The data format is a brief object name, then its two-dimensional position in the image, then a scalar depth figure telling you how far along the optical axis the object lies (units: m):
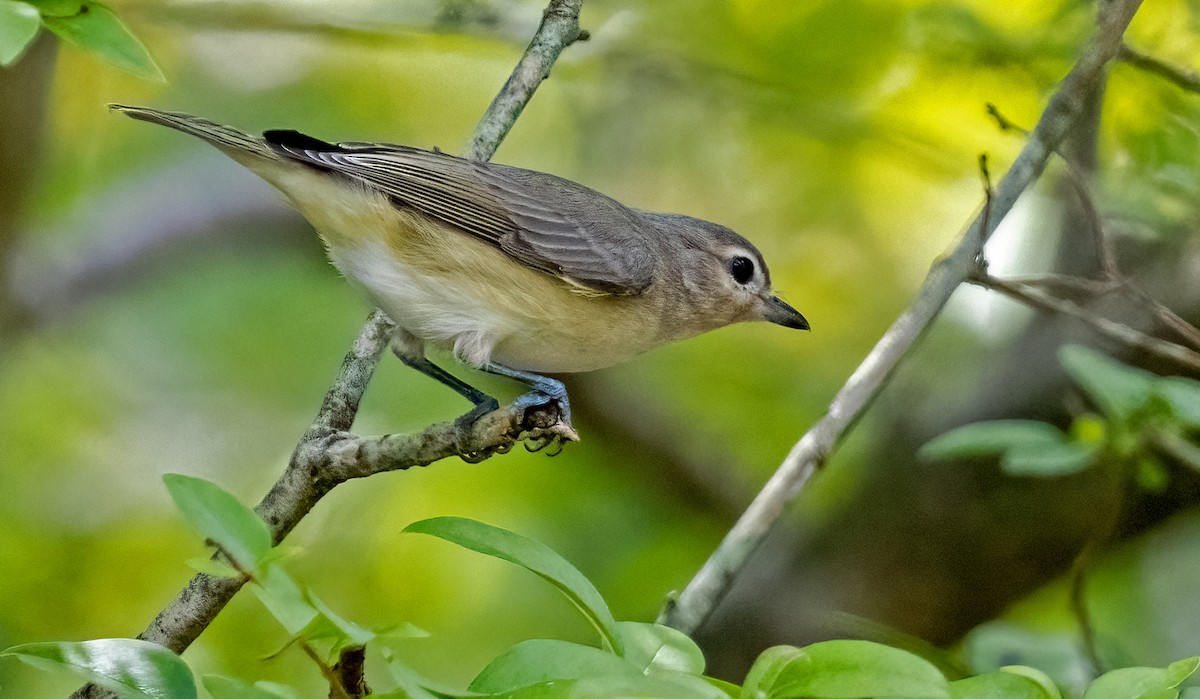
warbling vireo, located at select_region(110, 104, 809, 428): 3.01
